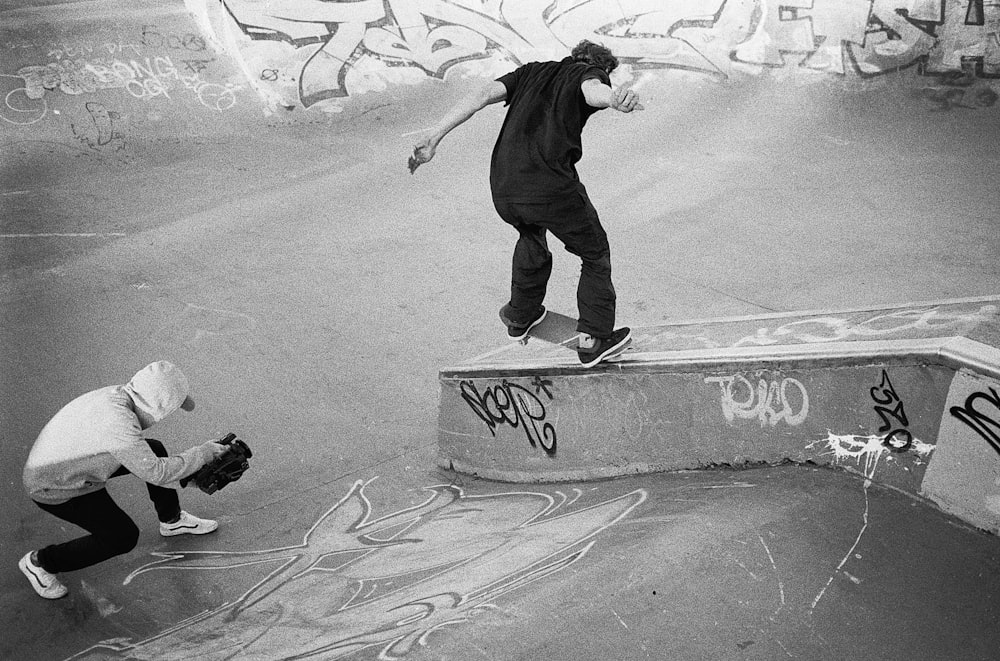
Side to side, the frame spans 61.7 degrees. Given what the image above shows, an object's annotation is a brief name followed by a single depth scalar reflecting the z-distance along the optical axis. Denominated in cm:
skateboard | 445
